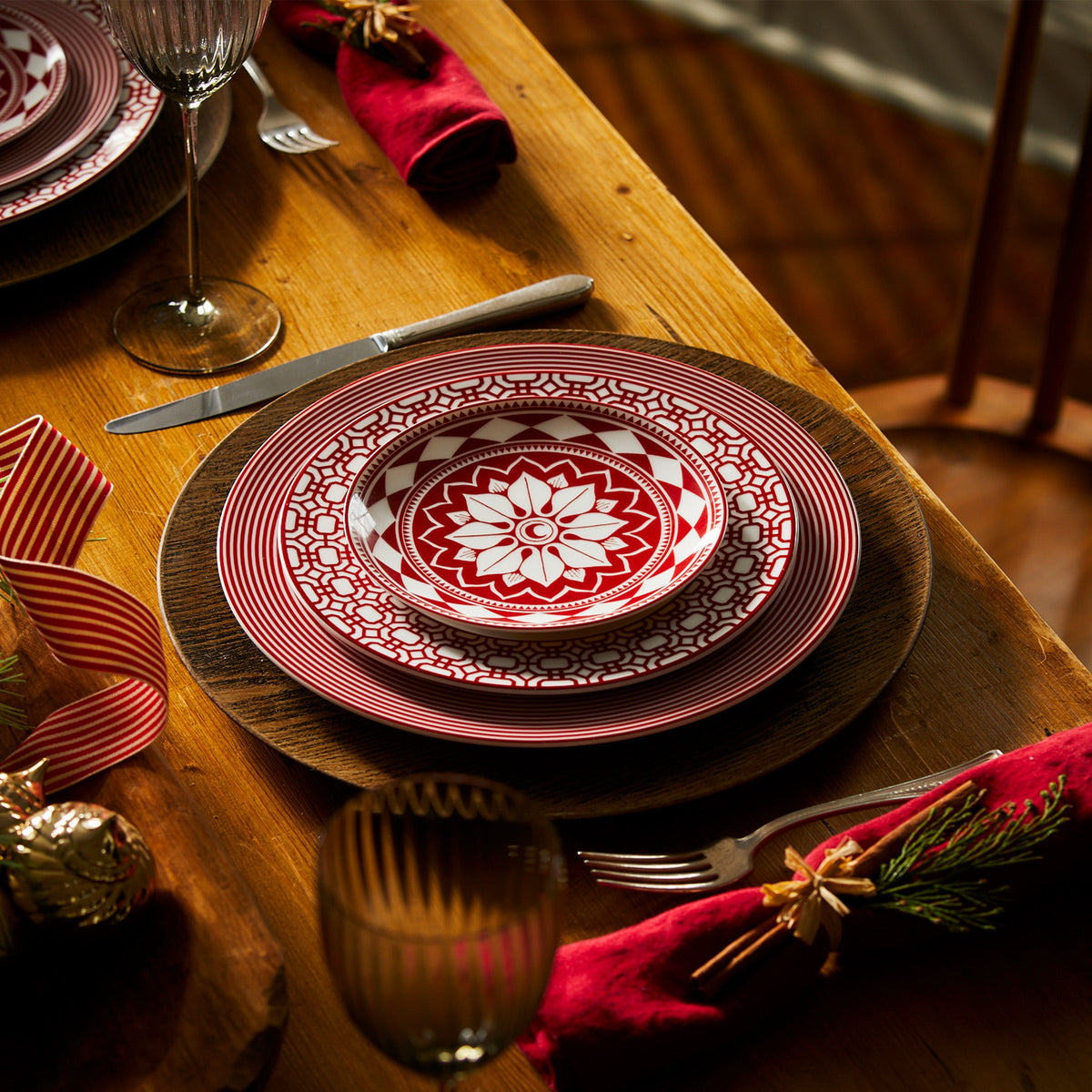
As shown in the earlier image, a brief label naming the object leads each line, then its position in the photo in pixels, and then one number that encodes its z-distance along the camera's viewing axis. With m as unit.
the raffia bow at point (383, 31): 1.40
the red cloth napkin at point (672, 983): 0.93
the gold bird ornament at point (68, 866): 0.91
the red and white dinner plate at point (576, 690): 1.00
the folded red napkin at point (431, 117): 1.35
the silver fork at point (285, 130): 1.39
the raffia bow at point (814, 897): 0.94
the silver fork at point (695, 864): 0.98
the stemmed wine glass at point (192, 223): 1.15
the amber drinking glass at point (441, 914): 0.83
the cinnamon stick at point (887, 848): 0.96
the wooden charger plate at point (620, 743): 1.00
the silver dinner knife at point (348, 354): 1.20
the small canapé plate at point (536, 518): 1.04
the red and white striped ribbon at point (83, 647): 0.98
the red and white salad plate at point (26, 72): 1.30
